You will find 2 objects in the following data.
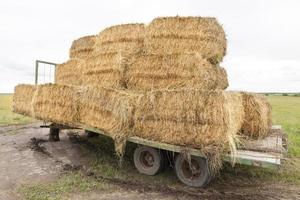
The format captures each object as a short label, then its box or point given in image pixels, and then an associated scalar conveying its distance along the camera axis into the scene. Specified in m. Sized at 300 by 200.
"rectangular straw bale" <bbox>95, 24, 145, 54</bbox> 9.73
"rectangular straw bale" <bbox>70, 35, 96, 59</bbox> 12.25
